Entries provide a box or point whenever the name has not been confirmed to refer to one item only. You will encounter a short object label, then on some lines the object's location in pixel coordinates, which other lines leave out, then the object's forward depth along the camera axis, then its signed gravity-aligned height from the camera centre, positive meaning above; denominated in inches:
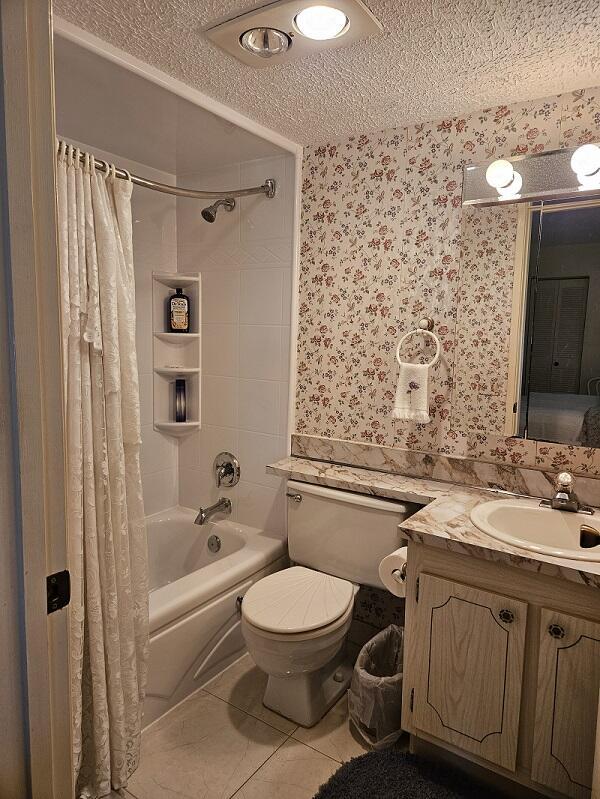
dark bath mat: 63.7 -53.6
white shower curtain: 58.5 -15.4
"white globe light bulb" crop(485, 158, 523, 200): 71.6 +22.4
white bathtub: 76.3 -42.3
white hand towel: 79.7 -7.5
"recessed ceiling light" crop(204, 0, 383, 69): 52.6 +32.6
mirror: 69.2 +6.2
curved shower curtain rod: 73.2 +24.0
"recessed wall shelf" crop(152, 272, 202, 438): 106.7 -3.8
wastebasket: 71.2 -48.9
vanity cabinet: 55.4 -35.9
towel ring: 79.7 +0.7
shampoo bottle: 106.1 +5.2
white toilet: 70.9 -36.7
